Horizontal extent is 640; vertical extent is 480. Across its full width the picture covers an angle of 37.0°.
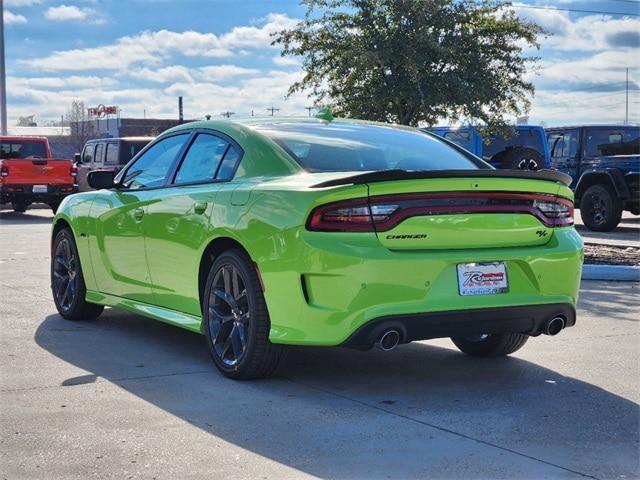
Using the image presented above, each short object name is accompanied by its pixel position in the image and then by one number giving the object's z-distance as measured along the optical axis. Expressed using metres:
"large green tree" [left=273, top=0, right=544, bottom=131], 15.44
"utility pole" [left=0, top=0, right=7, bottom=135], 34.94
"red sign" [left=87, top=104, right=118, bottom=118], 100.31
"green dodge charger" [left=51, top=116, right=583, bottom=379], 4.94
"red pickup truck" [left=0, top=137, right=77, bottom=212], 22.45
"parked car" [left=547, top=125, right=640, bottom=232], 17.42
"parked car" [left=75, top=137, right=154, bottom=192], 22.88
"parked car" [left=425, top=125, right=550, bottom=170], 19.05
